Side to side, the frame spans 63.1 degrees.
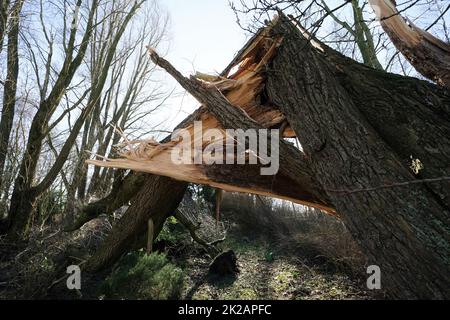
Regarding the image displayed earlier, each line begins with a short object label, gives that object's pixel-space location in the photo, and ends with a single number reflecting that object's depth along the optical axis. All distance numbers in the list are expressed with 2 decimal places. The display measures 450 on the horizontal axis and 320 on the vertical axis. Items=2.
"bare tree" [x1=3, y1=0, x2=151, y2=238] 7.42
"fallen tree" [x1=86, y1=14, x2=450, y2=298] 2.32
